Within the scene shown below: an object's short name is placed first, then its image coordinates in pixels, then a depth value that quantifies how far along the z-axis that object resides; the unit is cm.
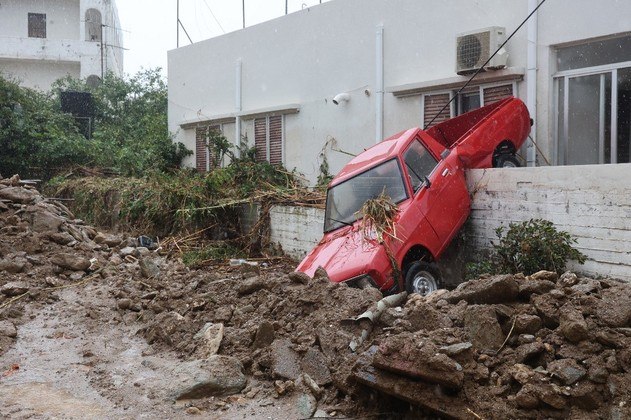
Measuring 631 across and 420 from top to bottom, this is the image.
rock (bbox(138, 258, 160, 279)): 973
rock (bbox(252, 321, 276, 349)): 635
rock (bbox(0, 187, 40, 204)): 1174
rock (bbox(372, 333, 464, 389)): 460
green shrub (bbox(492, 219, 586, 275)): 828
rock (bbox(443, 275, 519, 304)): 547
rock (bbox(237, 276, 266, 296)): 747
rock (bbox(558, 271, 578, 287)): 572
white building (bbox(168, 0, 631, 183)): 1019
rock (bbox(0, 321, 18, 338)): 765
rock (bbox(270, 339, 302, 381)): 581
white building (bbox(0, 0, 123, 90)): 3306
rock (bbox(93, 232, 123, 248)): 1179
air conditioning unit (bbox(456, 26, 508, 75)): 1080
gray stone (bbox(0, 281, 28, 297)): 895
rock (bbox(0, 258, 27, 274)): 960
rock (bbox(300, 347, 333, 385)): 564
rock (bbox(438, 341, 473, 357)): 480
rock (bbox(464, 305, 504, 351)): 502
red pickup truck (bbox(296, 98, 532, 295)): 819
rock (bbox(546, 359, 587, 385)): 446
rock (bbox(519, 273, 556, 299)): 546
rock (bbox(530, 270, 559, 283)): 608
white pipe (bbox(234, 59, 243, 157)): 1772
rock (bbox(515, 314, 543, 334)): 505
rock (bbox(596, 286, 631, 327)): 476
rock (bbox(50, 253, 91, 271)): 1009
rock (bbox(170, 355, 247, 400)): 571
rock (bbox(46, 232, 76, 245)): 1076
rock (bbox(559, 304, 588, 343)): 471
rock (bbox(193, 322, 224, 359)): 657
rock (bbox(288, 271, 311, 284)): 724
